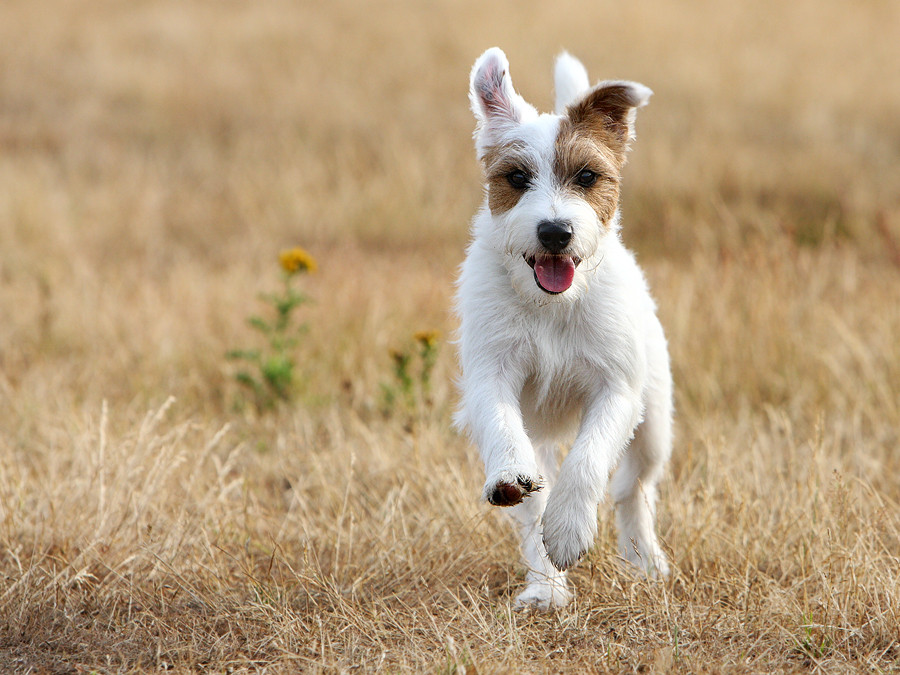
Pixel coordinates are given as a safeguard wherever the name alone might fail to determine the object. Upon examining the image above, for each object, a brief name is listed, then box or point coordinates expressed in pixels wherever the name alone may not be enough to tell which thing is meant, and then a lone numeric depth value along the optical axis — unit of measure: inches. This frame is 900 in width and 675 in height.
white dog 256.7
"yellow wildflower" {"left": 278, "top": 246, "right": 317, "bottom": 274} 440.8
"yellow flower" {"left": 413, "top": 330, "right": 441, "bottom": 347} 391.9
